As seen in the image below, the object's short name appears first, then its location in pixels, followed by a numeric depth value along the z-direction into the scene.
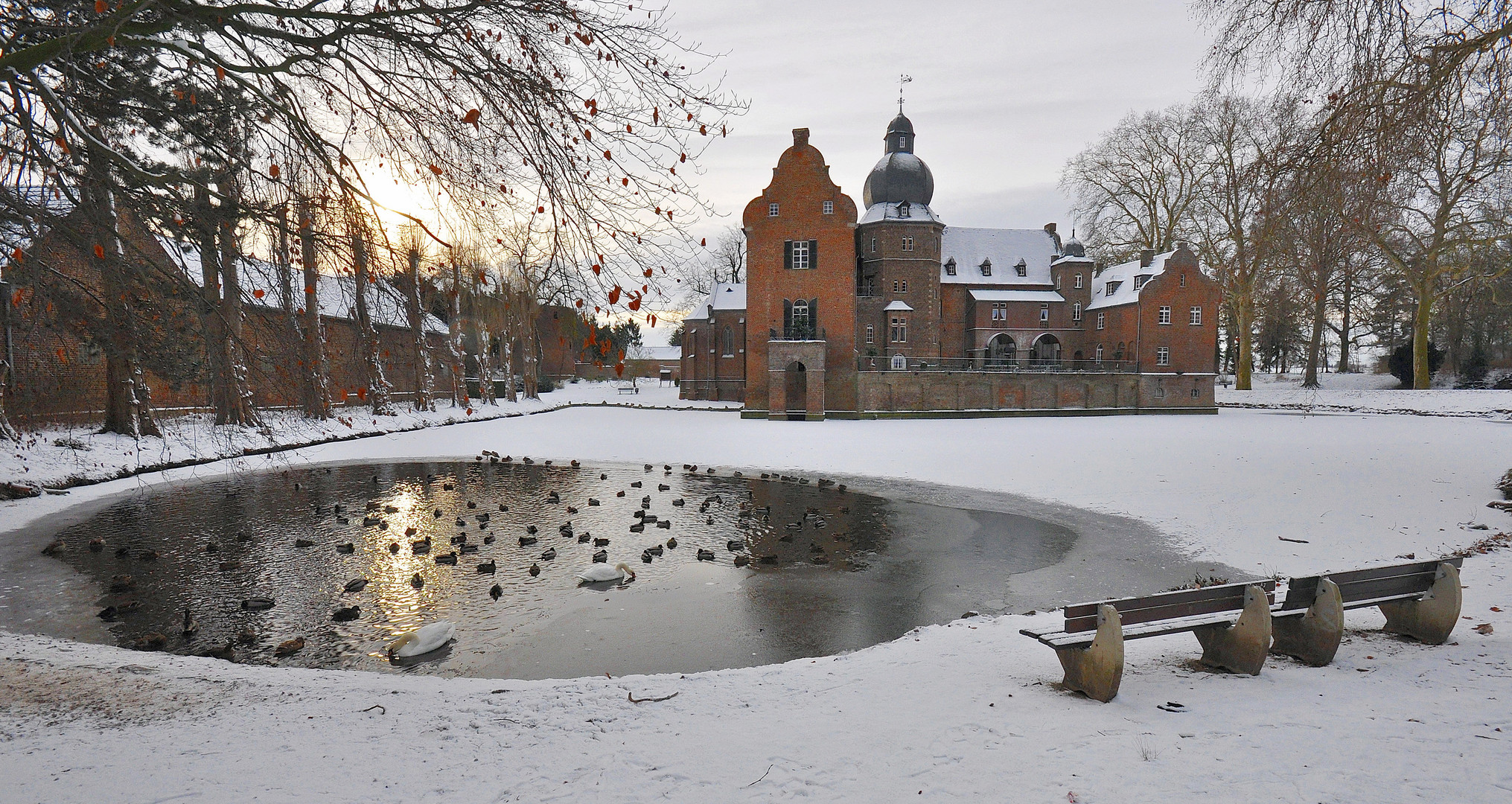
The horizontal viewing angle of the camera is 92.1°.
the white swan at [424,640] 6.65
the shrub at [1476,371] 45.38
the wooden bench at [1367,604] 5.50
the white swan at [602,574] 9.09
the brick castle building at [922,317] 37.69
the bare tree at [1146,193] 49.19
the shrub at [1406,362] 47.94
